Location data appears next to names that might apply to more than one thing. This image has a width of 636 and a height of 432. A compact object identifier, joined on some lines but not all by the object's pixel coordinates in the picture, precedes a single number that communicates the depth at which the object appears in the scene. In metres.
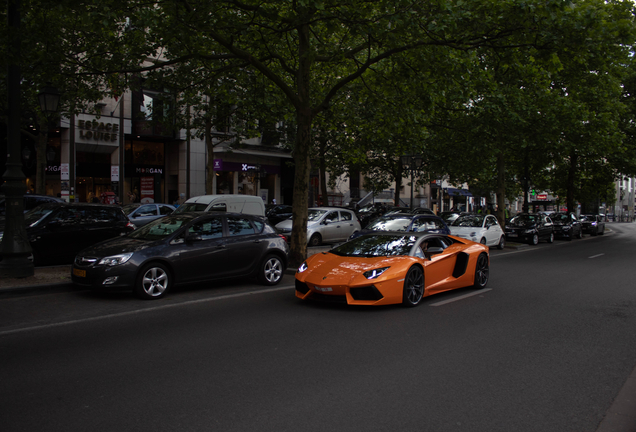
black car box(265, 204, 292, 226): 25.58
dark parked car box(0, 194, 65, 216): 15.34
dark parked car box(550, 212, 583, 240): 30.19
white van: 18.47
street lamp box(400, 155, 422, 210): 27.06
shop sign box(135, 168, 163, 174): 31.47
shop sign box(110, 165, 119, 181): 22.40
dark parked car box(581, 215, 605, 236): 36.19
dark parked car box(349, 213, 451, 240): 15.43
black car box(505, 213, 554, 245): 25.02
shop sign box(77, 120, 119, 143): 27.50
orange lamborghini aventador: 7.68
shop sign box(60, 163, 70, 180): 19.55
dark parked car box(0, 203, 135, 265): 11.84
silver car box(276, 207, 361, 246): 19.12
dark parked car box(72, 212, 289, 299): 8.38
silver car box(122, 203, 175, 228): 20.12
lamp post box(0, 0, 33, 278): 9.84
